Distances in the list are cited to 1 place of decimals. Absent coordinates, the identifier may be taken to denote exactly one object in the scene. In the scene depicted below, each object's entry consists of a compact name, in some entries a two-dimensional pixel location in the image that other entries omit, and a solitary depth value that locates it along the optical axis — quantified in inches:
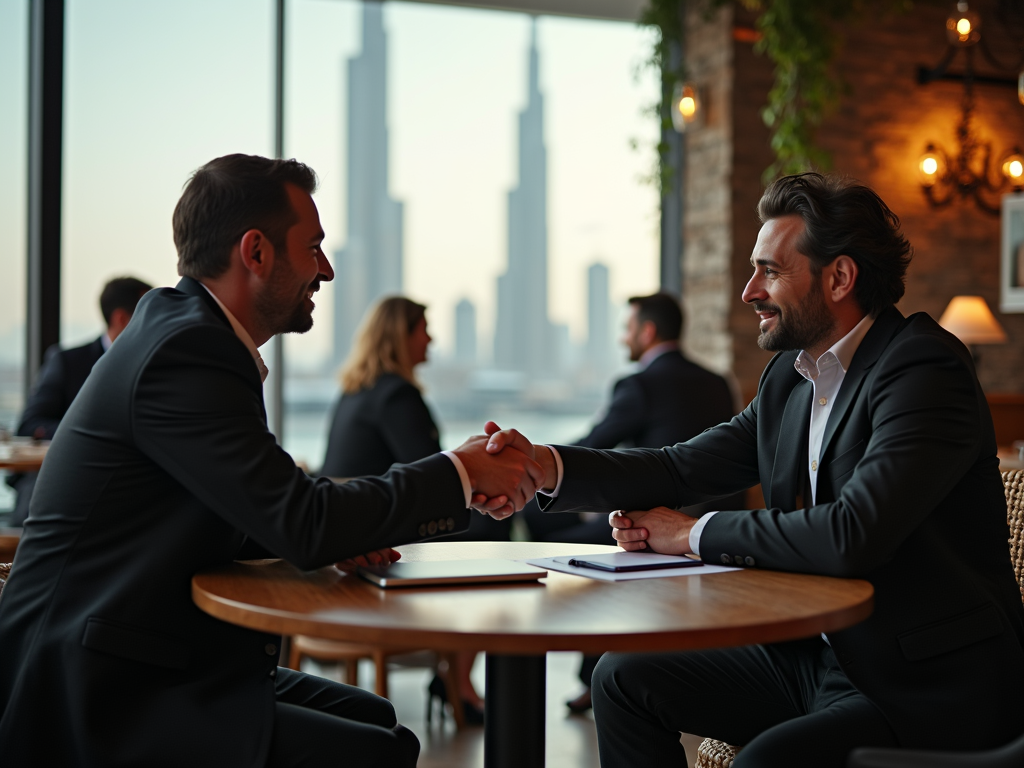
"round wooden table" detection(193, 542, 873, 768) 47.1
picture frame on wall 250.2
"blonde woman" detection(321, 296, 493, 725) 144.1
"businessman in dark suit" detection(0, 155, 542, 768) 55.2
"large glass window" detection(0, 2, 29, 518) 207.6
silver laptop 57.7
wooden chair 129.0
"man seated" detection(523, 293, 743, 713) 159.6
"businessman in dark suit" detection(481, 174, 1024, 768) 60.8
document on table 61.4
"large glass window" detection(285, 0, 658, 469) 228.8
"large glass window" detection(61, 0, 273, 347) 212.8
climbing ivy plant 217.8
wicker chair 50.1
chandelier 249.0
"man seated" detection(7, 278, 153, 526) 165.0
